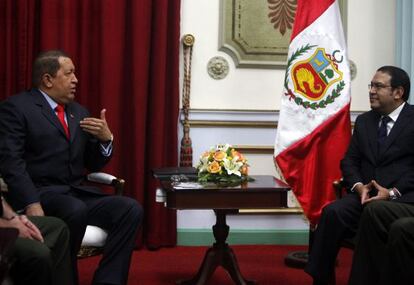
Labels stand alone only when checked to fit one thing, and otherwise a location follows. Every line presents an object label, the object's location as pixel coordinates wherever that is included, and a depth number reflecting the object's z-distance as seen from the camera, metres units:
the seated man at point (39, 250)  2.28
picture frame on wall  4.48
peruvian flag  3.86
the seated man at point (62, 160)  2.96
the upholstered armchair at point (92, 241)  2.94
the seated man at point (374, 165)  3.24
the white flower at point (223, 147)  3.29
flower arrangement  3.21
